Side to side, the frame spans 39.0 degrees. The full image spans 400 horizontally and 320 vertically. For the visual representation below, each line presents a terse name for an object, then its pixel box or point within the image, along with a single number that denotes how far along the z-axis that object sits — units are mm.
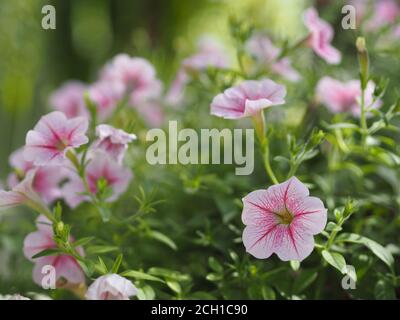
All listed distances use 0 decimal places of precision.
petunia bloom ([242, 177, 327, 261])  646
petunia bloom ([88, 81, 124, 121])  1115
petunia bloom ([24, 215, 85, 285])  781
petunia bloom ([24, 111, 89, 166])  730
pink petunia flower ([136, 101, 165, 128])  1278
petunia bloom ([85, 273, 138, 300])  661
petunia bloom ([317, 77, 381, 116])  928
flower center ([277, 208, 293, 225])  687
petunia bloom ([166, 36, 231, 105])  1095
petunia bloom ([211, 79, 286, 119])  730
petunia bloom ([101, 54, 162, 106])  1073
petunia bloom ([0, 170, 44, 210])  748
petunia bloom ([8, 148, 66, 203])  887
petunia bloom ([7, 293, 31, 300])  704
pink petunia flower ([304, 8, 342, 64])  938
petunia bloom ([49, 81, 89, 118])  1244
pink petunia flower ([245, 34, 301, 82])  1003
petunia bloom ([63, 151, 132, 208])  835
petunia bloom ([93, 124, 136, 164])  755
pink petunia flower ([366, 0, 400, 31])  1265
